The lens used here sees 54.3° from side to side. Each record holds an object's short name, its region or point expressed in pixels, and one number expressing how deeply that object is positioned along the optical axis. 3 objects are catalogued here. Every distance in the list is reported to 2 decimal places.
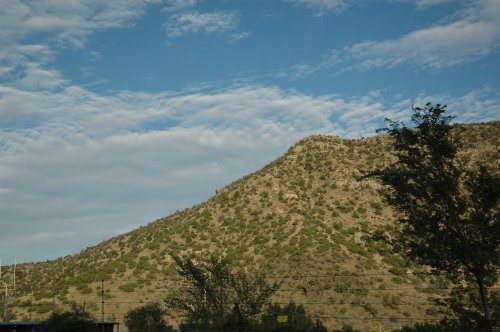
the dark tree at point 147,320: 28.14
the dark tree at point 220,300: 22.55
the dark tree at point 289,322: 23.42
